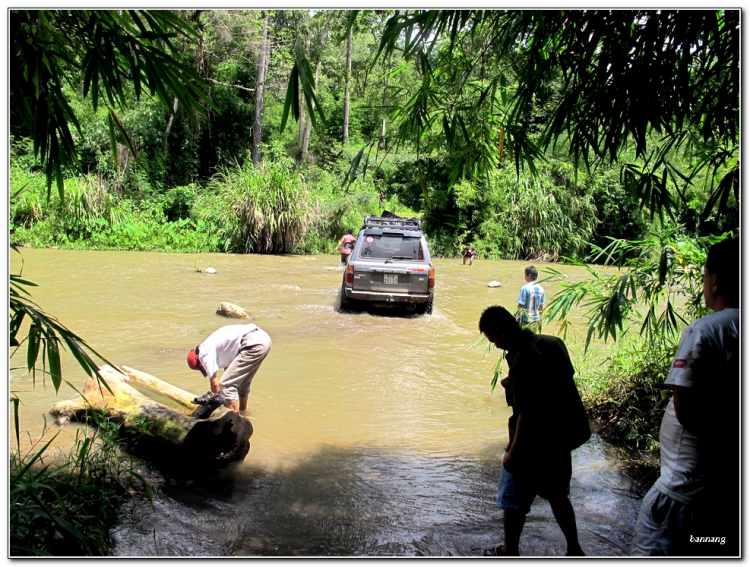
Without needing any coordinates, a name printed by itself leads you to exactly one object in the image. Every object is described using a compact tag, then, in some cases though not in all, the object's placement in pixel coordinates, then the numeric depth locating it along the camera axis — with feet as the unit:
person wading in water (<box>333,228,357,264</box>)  52.37
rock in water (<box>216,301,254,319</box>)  37.76
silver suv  38.04
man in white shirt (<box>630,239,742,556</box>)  7.91
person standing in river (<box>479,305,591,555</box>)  10.71
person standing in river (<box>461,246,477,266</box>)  70.74
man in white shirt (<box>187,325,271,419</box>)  19.45
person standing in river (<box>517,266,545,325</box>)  27.22
